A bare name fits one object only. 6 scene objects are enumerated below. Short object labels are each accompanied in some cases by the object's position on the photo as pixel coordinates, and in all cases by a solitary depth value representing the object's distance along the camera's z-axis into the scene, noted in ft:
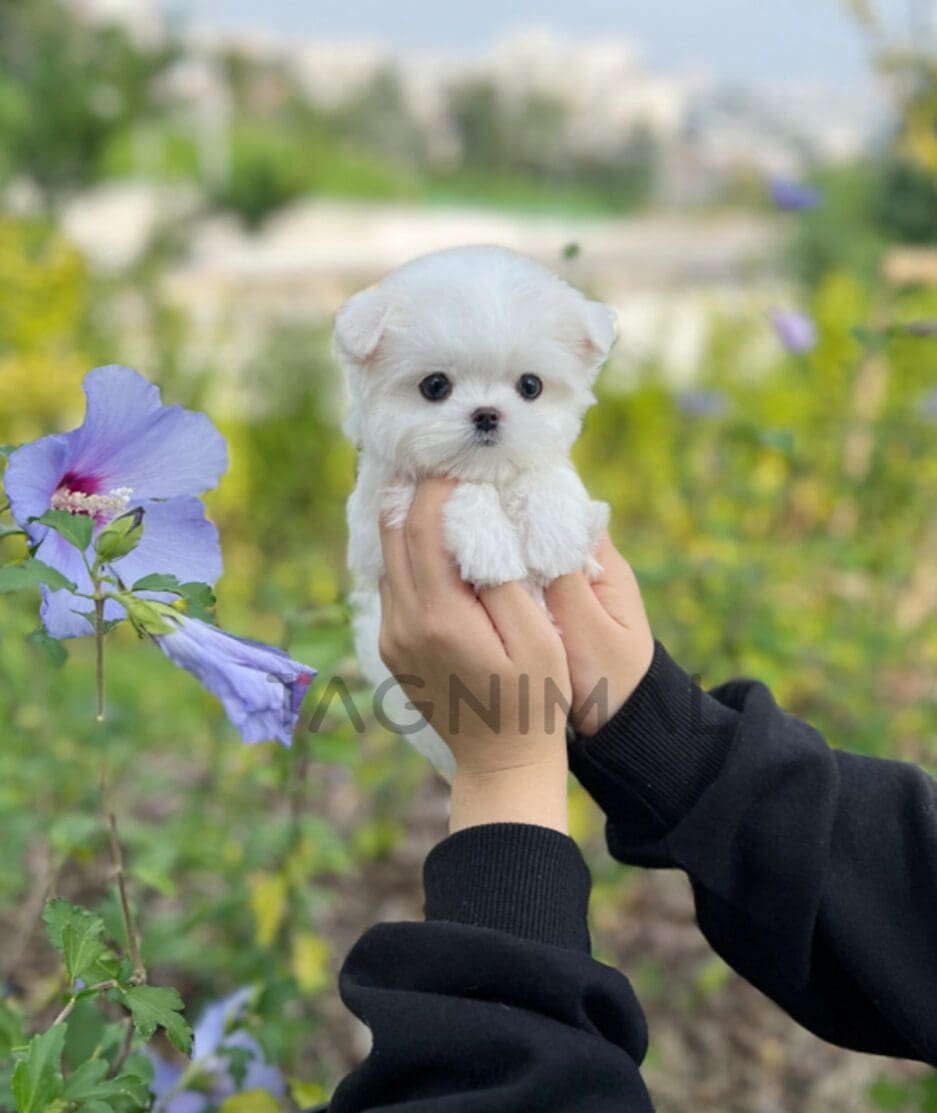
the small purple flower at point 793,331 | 5.54
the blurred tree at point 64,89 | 20.35
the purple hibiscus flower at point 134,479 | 2.16
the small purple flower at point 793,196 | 6.41
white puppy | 2.50
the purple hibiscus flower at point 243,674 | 1.90
